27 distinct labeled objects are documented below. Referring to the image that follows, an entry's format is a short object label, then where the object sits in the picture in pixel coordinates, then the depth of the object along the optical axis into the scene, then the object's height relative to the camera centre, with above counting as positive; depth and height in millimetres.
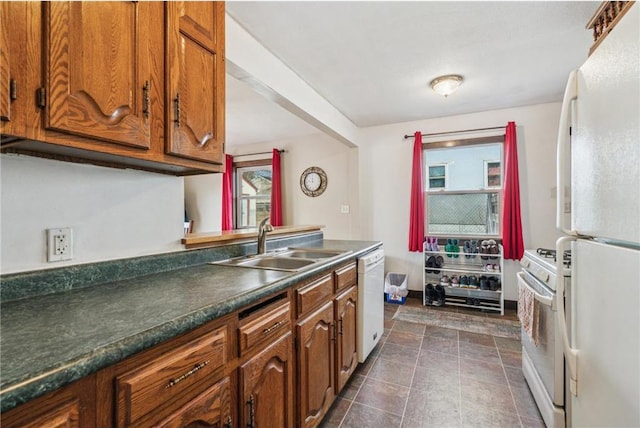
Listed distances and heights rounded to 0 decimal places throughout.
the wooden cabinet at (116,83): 774 +441
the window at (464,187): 3785 +354
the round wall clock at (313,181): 4734 +537
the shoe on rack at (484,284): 3566 -884
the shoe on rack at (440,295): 3731 -1068
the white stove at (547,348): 1486 -756
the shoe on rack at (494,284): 3551 -881
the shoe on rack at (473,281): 3646 -876
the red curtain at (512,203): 3479 +115
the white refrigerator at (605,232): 730 -59
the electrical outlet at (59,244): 1057 -110
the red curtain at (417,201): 3932 +165
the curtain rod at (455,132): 3646 +1076
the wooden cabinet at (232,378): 618 -491
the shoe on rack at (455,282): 3711 -900
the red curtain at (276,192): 4902 +371
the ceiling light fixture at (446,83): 2711 +1239
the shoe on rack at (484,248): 3558 -442
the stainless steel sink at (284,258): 1796 -308
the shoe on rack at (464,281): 3686 -880
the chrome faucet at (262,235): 2036 -150
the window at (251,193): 5359 +385
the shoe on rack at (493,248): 3526 -440
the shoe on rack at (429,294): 3781 -1067
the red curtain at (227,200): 5250 +253
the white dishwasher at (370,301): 2195 -707
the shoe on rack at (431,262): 3854 -655
